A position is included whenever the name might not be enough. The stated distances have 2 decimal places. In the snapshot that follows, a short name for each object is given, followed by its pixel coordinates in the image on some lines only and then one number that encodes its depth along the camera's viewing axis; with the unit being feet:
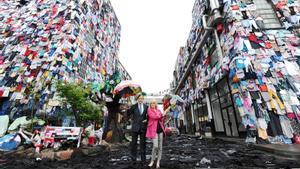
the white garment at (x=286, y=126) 21.48
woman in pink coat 12.18
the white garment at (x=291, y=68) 25.12
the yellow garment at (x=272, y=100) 22.70
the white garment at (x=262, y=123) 22.11
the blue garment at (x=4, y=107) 34.86
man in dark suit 12.74
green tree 26.04
